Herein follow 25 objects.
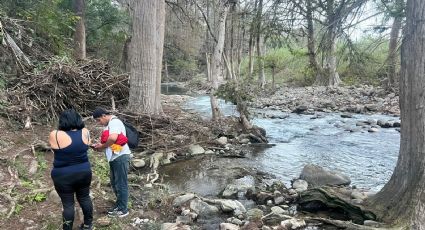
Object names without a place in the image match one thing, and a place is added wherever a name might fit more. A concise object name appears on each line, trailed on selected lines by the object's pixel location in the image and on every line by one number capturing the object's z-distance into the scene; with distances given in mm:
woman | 4547
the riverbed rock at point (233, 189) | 7230
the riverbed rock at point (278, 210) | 6243
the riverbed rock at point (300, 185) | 7479
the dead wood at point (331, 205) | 5832
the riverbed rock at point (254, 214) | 5910
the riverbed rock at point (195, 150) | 10172
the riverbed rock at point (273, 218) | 5871
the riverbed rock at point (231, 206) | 6305
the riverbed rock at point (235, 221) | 5789
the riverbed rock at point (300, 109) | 18812
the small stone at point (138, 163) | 8750
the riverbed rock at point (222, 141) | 11156
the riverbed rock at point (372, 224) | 5223
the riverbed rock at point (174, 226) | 5355
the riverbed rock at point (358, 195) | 6273
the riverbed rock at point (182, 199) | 6426
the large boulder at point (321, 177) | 7901
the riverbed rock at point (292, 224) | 5670
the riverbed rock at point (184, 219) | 5777
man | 5363
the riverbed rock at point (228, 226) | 5500
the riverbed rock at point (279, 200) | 6821
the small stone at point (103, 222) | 5336
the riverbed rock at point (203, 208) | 6227
